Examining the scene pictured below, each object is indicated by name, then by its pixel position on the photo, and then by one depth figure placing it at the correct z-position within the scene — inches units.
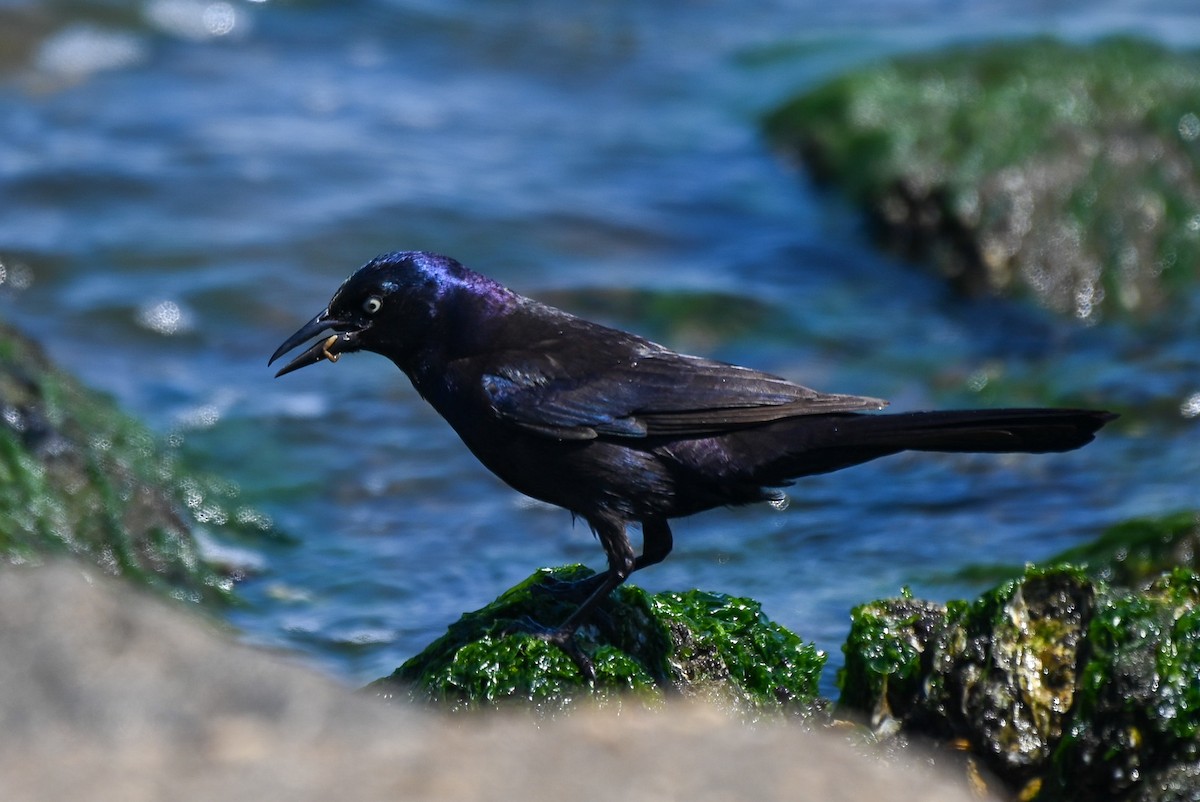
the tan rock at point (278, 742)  197.6
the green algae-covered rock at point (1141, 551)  460.4
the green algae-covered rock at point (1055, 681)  345.4
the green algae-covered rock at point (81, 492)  482.6
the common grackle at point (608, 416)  380.5
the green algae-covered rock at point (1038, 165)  770.8
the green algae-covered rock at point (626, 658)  356.2
